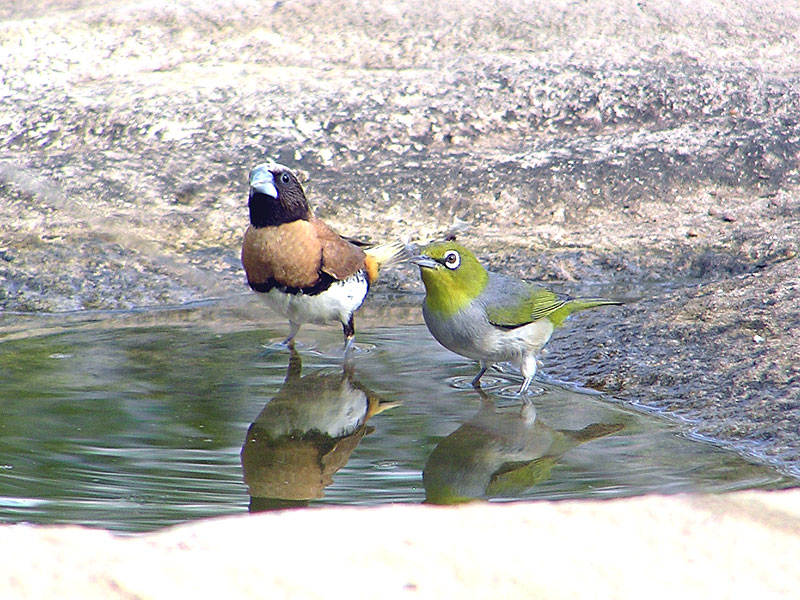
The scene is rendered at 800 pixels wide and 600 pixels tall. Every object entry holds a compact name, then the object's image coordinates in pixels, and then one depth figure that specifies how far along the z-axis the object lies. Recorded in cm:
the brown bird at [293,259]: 1103
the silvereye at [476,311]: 954
